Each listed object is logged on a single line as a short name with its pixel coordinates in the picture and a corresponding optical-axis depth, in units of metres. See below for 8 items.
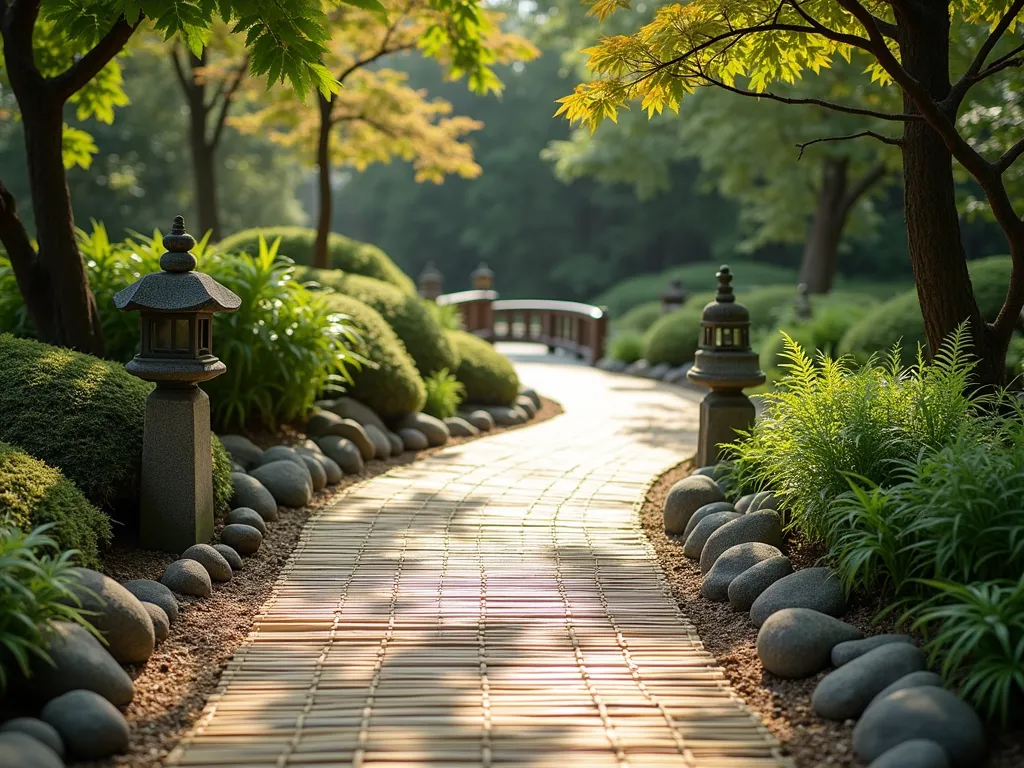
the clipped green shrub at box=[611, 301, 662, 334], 19.85
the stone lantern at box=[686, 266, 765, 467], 6.93
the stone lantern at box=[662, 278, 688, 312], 17.91
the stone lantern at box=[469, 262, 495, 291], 20.11
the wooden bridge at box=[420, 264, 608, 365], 17.34
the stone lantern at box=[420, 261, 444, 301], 18.48
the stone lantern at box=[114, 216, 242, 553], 5.20
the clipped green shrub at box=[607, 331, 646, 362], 16.17
